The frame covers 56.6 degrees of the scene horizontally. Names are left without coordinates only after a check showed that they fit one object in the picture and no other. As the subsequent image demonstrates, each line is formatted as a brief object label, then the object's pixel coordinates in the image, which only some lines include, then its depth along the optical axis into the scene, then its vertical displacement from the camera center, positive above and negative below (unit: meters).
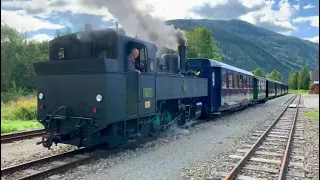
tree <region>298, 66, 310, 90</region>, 112.88 +2.68
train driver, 6.74 +0.59
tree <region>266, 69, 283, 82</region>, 136.69 +5.17
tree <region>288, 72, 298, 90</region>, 132.38 +2.22
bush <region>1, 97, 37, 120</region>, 14.36 -1.24
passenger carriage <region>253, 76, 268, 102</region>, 23.86 -0.17
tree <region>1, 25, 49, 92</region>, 31.94 +3.57
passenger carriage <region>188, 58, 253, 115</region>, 13.15 +0.16
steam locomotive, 6.02 -0.08
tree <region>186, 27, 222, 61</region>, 38.34 +5.80
